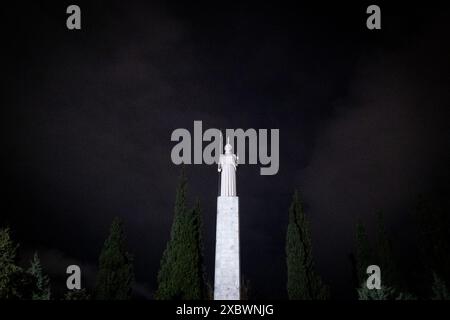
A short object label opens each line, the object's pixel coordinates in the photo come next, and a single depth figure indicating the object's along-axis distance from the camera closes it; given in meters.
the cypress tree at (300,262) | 26.67
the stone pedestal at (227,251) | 19.55
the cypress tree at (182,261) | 23.78
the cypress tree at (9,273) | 19.22
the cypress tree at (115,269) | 25.36
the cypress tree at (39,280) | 23.58
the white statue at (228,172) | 21.33
